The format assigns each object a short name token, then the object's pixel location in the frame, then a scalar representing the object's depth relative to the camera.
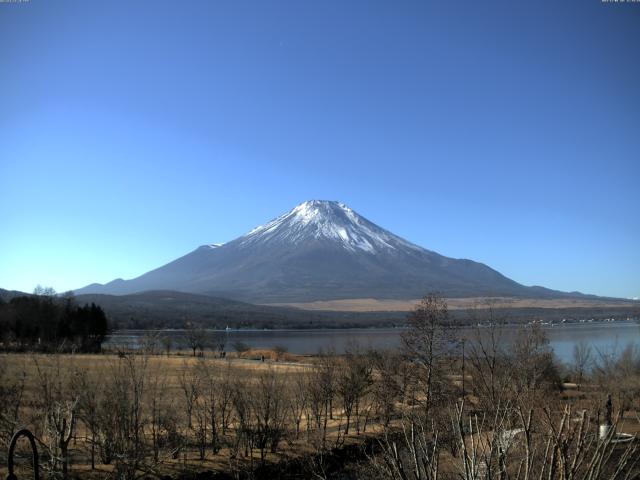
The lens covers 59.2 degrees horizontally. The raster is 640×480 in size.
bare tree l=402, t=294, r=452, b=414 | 26.51
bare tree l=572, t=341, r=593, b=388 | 44.59
